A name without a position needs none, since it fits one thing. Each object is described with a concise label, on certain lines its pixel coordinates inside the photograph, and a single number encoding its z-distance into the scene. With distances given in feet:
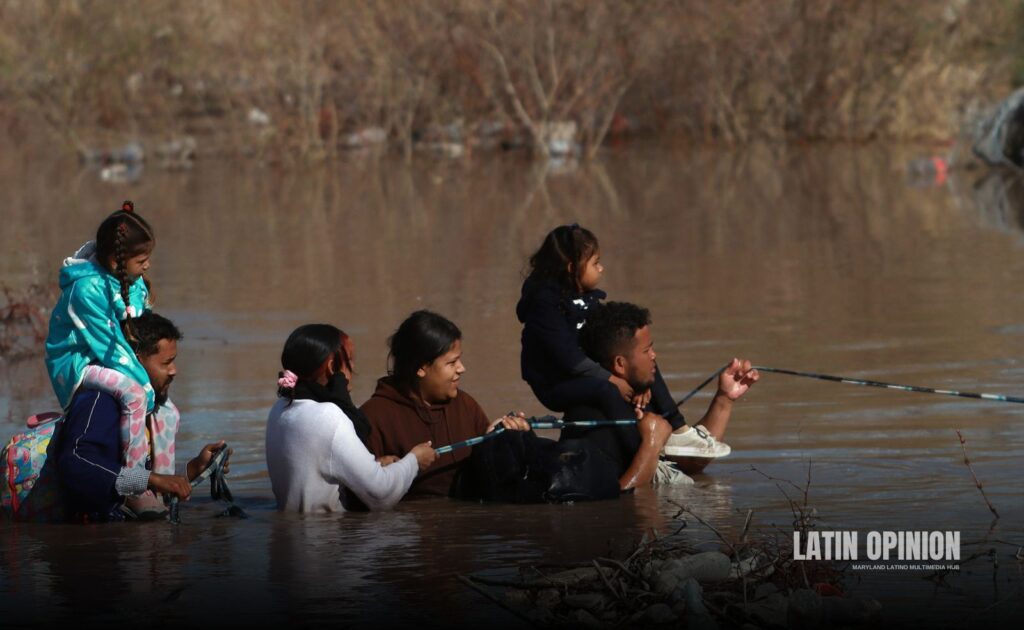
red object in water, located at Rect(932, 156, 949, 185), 156.97
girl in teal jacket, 44.45
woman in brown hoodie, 46.75
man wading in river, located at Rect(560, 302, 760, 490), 47.98
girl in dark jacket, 48.85
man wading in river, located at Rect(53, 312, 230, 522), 44.21
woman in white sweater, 45.50
